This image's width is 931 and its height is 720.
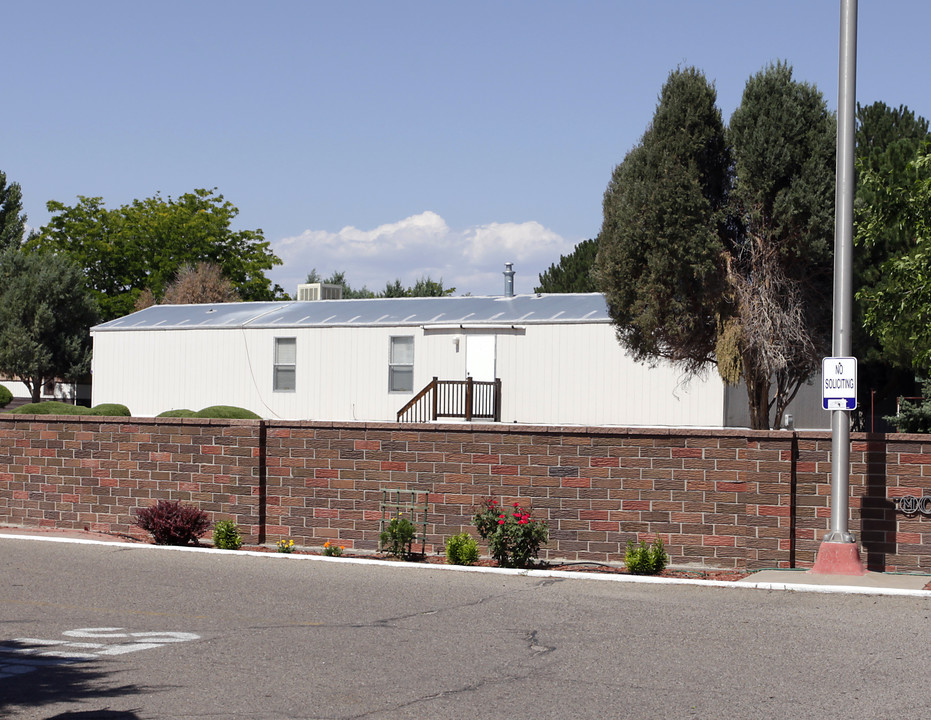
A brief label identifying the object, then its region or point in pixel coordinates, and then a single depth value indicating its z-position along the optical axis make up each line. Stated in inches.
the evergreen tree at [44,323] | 1867.6
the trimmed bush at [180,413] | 1251.8
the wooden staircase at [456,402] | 1203.9
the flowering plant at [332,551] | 560.4
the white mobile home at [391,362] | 1164.5
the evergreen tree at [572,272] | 2300.7
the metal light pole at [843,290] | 467.2
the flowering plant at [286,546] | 574.9
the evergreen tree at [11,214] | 2746.1
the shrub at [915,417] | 1013.2
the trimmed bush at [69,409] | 1288.1
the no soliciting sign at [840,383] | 470.3
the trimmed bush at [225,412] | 1219.9
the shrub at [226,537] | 586.2
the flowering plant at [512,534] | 516.1
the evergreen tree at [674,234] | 1044.5
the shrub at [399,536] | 548.1
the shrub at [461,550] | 529.7
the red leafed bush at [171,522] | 594.9
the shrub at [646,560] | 495.5
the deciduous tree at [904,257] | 614.5
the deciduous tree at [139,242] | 2388.0
